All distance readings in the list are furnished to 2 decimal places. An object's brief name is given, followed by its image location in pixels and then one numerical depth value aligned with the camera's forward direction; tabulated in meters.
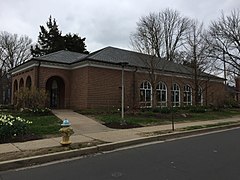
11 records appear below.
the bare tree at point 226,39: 20.60
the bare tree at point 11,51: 38.49
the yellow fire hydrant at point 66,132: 6.21
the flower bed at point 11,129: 7.03
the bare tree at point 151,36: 17.75
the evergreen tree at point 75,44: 37.22
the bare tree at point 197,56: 19.96
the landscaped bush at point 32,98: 14.53
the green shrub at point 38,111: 13.88
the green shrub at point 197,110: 17.81
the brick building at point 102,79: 17.93
